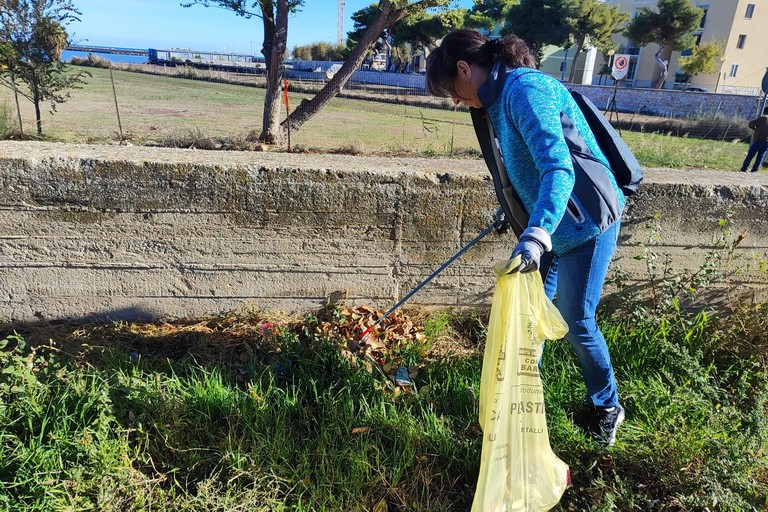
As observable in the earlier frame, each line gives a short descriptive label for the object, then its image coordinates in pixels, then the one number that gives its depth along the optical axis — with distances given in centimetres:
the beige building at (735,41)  4588
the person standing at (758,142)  1058
